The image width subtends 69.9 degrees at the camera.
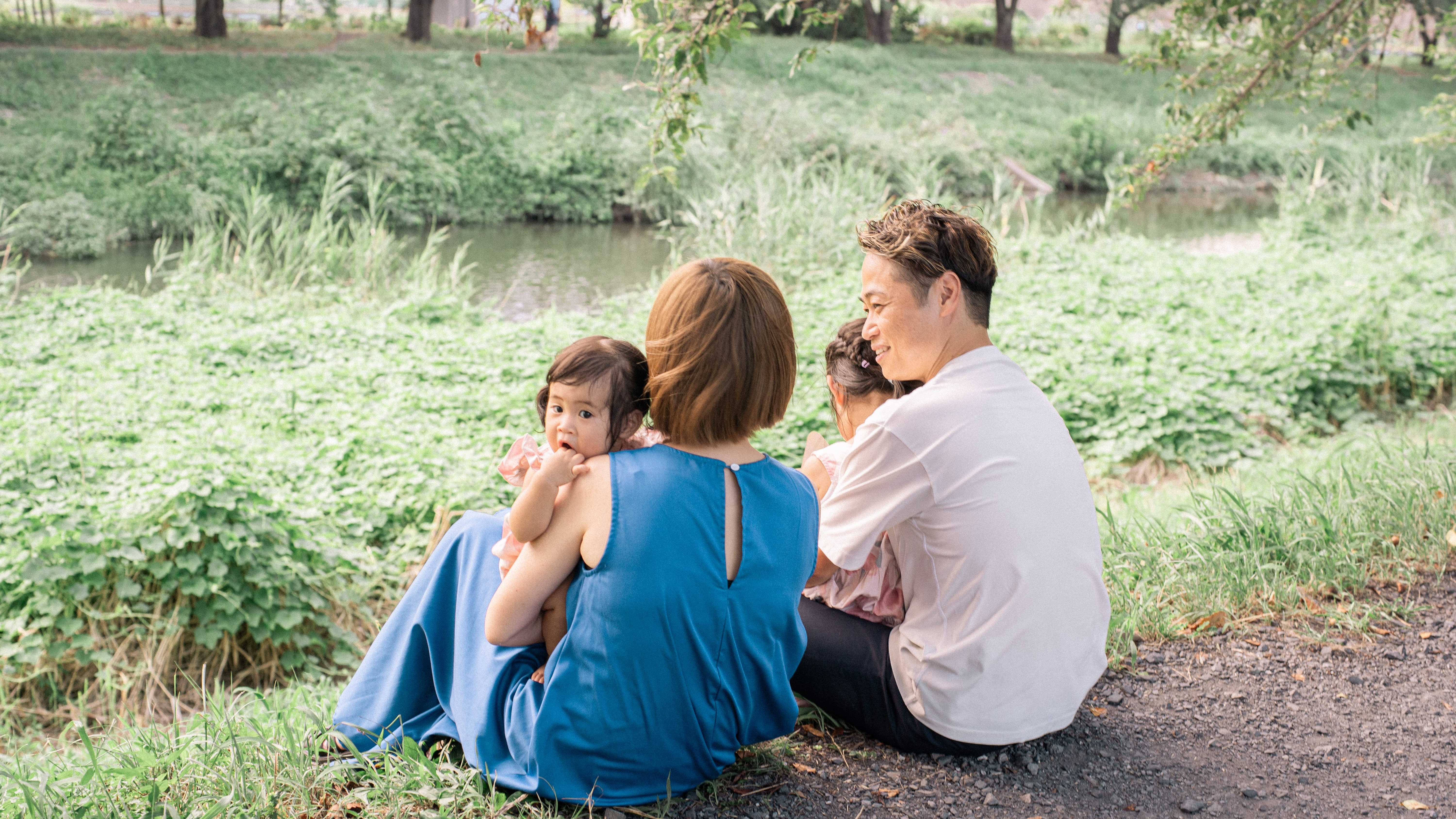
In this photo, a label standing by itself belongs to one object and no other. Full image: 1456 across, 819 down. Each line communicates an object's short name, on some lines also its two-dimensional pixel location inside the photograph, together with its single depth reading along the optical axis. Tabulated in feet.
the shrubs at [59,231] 37.45
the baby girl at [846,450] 8.09
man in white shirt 6.86
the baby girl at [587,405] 6.62
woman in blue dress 6.22
